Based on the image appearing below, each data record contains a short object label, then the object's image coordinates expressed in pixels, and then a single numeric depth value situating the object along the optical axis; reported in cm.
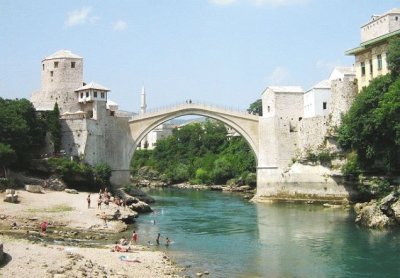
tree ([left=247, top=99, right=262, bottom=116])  9658
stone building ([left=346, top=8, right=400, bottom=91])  4435
